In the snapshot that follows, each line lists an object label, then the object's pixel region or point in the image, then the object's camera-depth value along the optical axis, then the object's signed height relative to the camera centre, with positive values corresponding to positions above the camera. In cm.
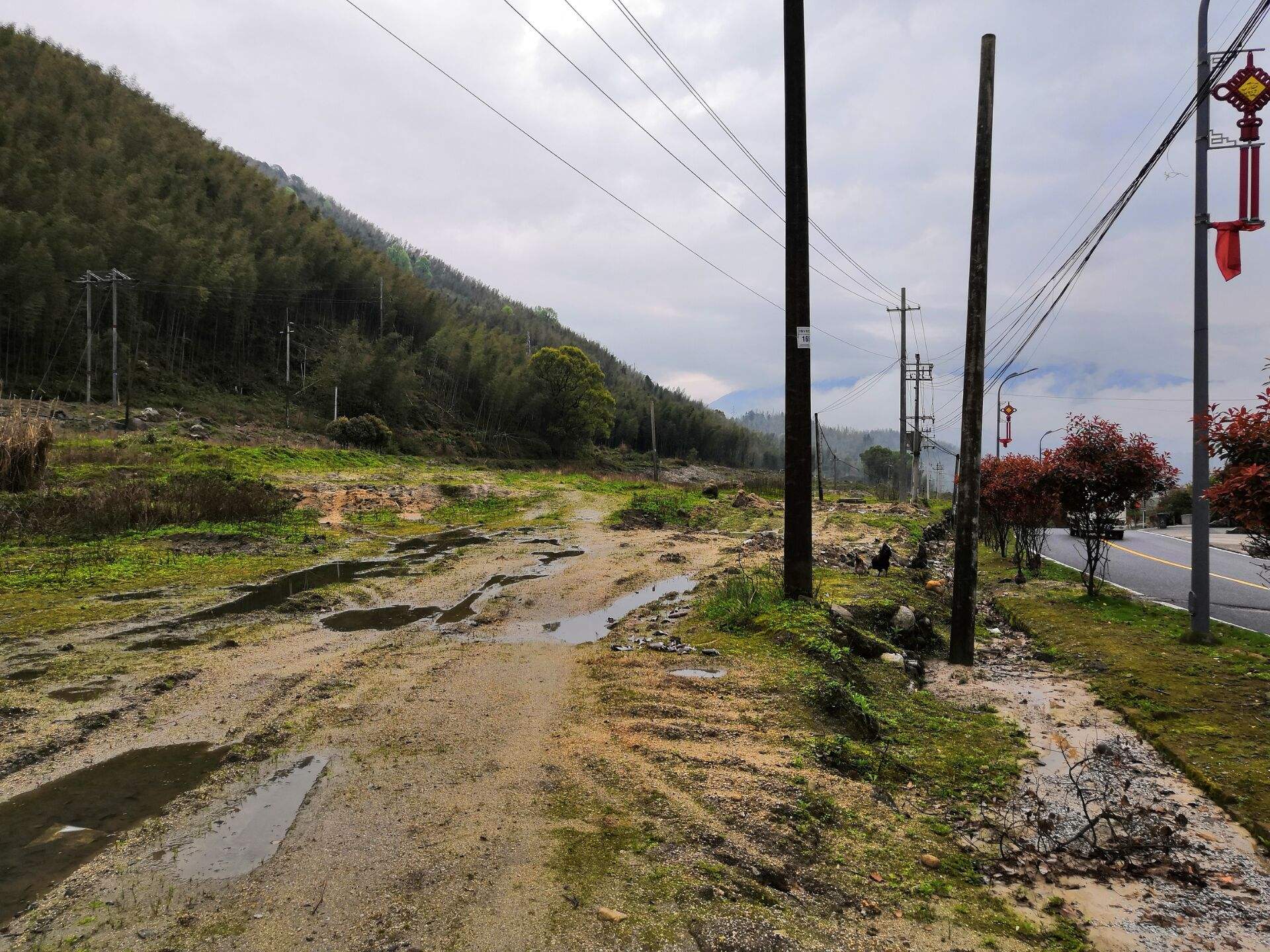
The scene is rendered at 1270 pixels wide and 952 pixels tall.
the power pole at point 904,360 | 3869 +830
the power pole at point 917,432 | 3712 +353
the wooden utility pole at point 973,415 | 771 +99
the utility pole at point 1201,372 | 812 +165
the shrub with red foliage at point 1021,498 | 1391 -2
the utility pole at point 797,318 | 815 +224
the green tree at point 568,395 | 6031 +852
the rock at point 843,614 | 806 -154
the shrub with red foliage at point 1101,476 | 1080 +40
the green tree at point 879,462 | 11225 +569
